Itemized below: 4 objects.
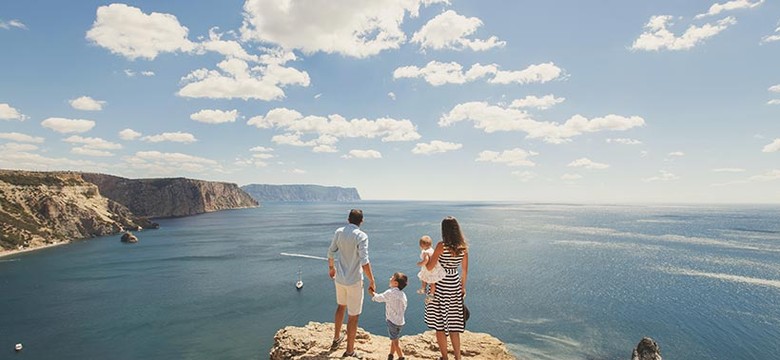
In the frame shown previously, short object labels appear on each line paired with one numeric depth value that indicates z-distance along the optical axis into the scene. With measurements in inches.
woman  323.9
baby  331.3
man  336.5
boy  351.6
